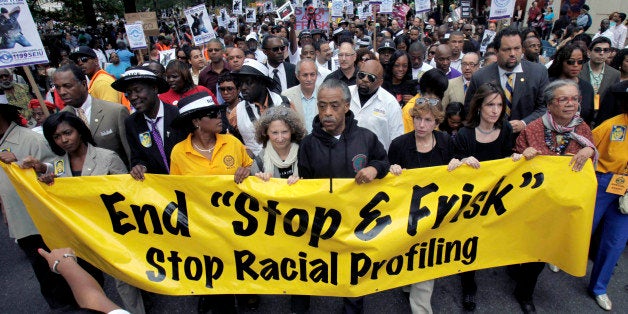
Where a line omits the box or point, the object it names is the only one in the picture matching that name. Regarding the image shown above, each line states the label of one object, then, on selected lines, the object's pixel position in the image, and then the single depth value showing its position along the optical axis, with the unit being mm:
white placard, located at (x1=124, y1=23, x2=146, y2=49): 10133
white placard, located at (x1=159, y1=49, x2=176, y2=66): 10405
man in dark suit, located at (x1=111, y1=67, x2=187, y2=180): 3771
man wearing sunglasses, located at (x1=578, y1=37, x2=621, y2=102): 4984
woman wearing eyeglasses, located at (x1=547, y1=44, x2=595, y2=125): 4507
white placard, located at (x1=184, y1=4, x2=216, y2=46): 9891
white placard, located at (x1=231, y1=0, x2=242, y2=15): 14914
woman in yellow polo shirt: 3268
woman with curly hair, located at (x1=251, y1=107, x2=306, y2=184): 3421
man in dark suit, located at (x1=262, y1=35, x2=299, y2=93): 6797
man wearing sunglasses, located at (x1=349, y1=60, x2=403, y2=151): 4293
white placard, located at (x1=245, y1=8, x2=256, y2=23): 15250
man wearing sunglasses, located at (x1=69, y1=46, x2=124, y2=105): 5301
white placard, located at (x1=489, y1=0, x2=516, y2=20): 7387
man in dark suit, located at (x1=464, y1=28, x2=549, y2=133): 4543
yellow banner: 3189
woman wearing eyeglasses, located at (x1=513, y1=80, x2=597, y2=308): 3258
